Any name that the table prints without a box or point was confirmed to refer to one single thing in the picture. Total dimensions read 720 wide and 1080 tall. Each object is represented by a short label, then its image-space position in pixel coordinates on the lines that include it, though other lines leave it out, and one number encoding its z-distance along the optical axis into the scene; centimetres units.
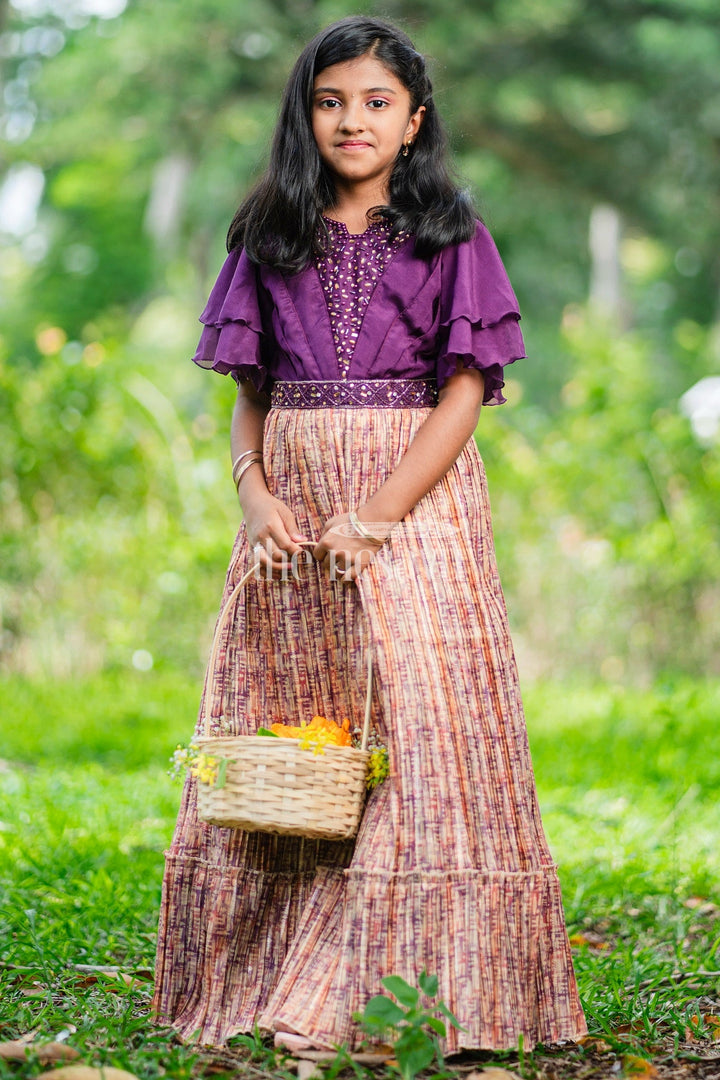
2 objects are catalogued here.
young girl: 459
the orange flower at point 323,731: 469
